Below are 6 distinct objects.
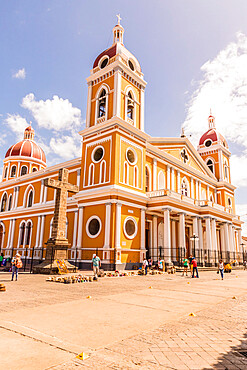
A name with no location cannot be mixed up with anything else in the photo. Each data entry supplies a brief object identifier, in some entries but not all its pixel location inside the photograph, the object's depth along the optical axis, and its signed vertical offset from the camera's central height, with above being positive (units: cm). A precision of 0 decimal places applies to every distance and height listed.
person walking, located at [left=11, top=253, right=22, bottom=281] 1283 -86
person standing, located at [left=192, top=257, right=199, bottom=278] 1662 -97
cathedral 2218 +521
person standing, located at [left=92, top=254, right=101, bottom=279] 1524 -101
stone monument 1630 +81
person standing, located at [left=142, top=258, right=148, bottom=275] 1917 -119
